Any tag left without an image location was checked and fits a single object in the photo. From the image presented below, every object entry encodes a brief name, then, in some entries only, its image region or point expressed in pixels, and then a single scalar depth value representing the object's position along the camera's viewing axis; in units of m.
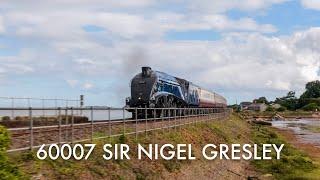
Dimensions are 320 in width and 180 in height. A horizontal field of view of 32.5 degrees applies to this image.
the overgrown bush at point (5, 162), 10.73
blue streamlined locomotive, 38.50
